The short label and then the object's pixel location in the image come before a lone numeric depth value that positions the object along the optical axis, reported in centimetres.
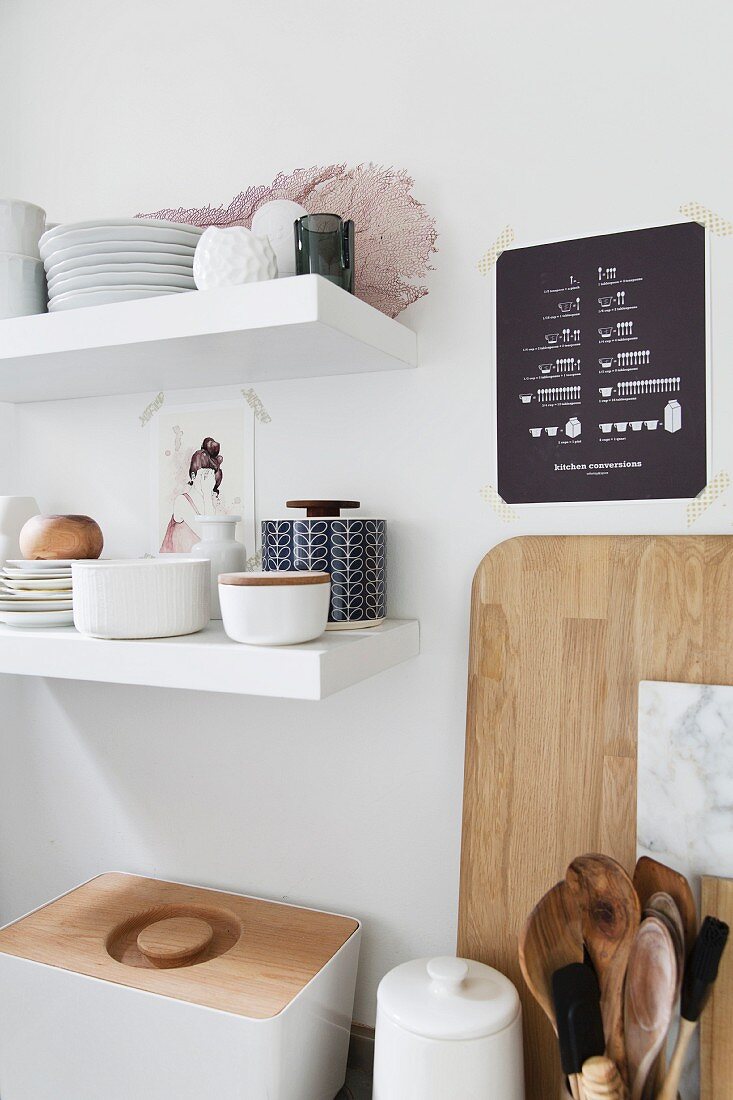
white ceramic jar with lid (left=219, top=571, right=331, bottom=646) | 90
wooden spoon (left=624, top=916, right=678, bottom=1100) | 72
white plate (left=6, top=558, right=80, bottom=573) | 112
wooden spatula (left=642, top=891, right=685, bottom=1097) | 74
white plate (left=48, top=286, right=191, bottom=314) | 103
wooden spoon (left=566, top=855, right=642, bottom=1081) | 78
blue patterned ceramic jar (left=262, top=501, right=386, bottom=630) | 103
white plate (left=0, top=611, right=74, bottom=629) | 110
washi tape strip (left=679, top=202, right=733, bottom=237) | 94
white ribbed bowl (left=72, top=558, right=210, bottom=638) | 98
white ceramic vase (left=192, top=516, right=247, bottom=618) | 114
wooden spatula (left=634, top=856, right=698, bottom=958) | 79
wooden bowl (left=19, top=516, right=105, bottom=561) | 116
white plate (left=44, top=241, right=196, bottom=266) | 104
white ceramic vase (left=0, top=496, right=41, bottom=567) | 128
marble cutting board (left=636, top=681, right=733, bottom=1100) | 89
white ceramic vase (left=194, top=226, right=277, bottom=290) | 97
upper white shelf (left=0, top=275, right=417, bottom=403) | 92
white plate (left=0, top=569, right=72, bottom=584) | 111
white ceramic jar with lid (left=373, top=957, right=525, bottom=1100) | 84
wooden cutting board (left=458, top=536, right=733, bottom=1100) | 93
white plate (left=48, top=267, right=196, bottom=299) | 104
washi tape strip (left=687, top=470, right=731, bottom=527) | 95
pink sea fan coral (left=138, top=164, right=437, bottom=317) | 111
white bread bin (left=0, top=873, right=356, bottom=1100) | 96
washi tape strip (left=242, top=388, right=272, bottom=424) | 123
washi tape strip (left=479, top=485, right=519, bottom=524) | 106
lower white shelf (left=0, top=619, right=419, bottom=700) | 88
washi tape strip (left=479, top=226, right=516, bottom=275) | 105
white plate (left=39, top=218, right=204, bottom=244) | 104
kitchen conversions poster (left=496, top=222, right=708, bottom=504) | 96
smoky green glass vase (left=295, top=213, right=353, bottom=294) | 100
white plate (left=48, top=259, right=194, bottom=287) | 104
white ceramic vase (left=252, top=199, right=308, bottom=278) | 108
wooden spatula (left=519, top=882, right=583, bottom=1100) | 81
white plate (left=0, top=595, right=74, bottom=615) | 110
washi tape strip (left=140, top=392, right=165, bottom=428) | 131
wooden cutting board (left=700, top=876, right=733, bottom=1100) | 82
